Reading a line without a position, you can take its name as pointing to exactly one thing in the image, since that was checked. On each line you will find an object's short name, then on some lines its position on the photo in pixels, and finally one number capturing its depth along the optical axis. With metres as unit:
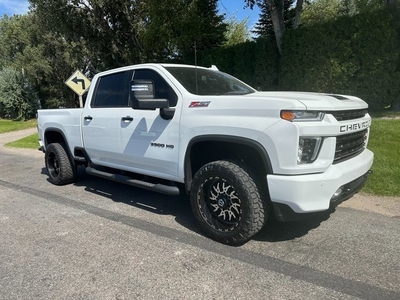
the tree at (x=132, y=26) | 13.12
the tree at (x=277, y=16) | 11.55
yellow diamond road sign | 9.78
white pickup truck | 3.07
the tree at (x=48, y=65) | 23.54
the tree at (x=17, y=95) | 24.53
